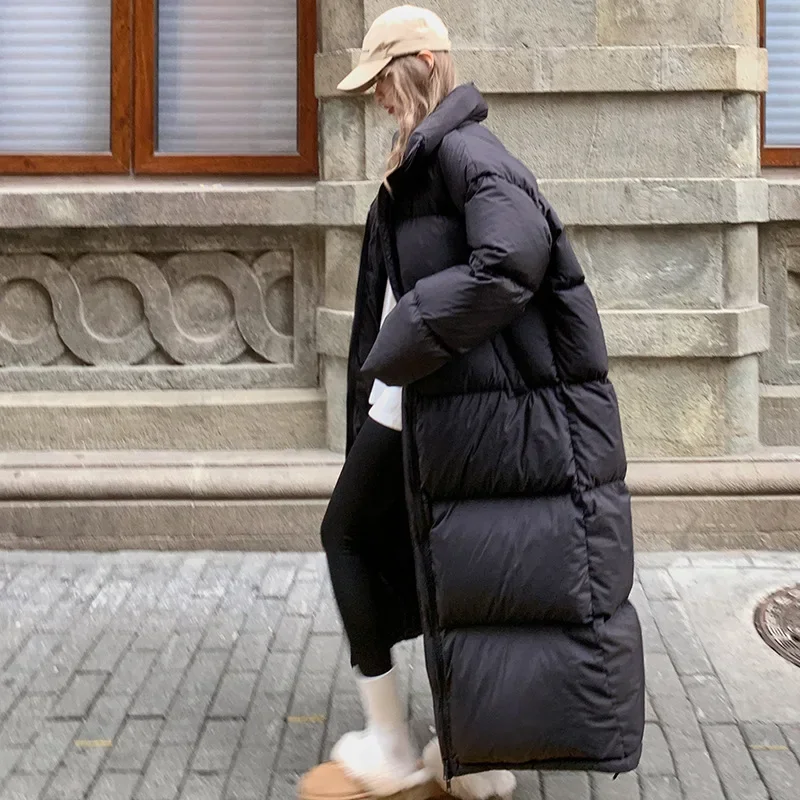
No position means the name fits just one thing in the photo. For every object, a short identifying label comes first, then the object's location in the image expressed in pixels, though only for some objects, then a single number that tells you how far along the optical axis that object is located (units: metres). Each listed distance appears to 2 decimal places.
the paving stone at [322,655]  4.15
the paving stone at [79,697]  3.80
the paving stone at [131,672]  3.98
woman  2.81
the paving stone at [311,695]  3.82
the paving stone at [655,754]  3.43
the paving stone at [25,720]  3.62
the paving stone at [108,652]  4.17
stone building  5.29
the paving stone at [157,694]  3.81
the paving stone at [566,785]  3.30
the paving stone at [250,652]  4.18
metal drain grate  4.36
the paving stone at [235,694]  3.82
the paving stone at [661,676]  3.94
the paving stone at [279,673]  4.00
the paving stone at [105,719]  3.64
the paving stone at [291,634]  4.34
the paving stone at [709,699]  3.76
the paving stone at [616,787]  3.29
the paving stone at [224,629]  4.38
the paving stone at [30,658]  4.09
